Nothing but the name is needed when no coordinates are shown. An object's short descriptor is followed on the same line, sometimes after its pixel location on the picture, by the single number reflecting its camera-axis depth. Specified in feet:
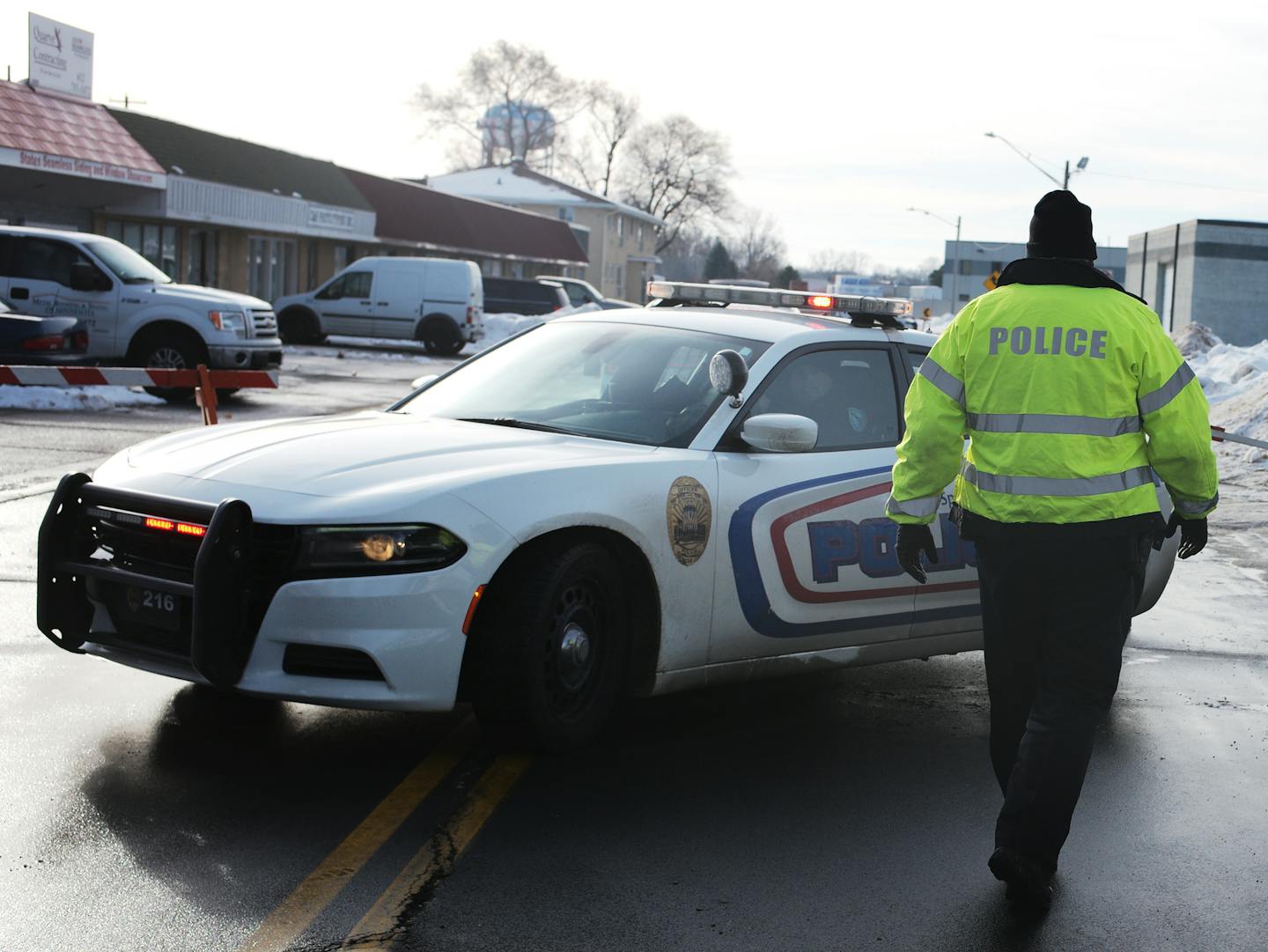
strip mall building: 92.89
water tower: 337.93
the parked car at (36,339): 55.72
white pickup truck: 61.52
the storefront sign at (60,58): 94.38
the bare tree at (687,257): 383.16
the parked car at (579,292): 141.18
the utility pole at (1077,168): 149.09
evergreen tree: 428.56
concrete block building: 144.46
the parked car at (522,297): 132.26
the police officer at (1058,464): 13.55
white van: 111.04
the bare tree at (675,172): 346.13
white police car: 15.46
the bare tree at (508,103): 333.01
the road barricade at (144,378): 38.78
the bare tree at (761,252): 545.03
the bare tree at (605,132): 344.90
